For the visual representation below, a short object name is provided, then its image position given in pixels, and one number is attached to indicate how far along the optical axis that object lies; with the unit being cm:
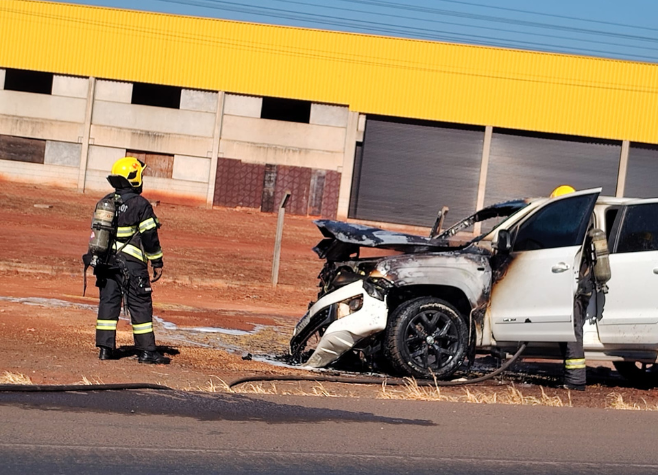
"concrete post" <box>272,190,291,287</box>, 1961
